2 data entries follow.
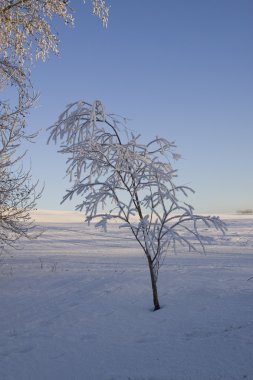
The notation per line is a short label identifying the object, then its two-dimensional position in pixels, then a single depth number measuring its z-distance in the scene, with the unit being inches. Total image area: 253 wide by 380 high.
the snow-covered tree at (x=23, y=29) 325.7
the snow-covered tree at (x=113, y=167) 245.4
